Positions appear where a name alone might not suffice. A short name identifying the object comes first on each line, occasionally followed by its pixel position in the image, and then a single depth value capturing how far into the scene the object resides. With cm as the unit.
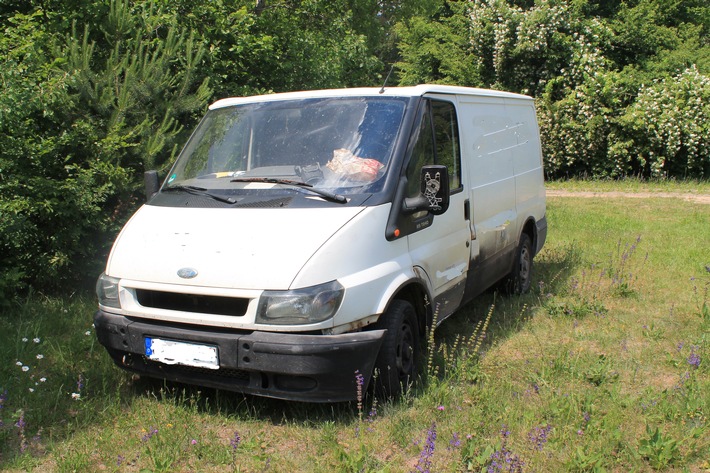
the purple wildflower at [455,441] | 353
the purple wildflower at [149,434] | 370
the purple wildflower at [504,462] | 333
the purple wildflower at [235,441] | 353
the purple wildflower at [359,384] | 366
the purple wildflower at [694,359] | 445
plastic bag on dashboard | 421
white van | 364
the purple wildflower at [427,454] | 333
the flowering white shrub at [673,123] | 1706
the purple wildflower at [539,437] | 354
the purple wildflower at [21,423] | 361
